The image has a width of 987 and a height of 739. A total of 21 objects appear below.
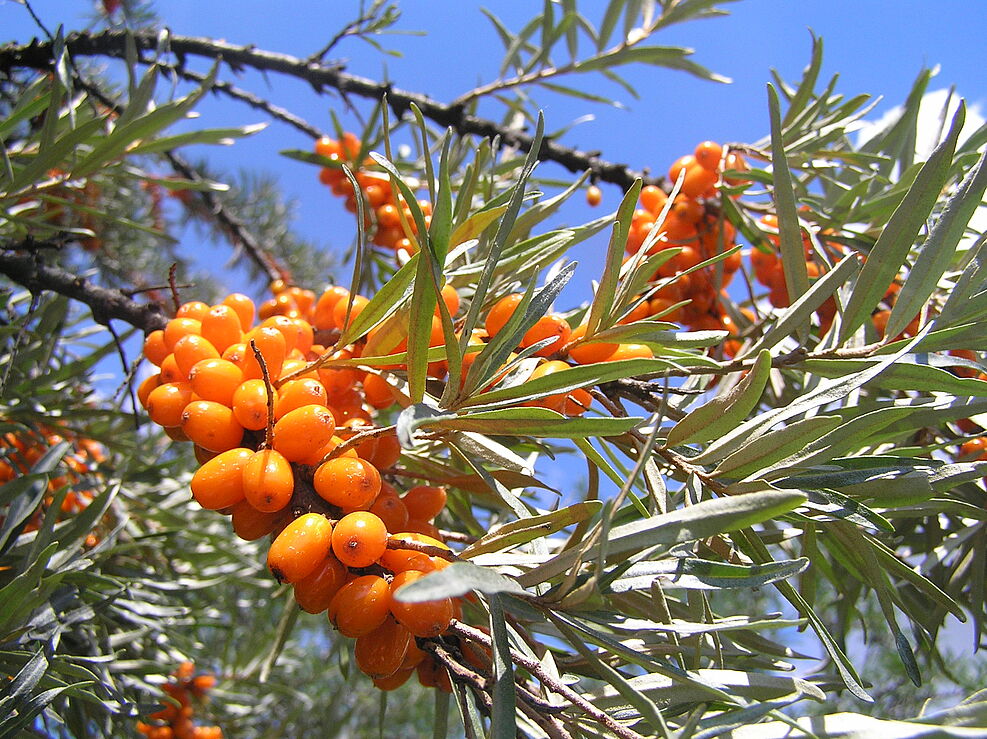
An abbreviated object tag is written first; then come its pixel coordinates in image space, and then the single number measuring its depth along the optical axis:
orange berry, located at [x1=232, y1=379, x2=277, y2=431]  0.14
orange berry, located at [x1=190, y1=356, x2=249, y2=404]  0.15
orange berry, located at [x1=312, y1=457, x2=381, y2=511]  0.13
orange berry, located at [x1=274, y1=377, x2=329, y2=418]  0.14
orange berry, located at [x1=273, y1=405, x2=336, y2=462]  0.13
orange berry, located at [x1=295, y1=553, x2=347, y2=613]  0.13
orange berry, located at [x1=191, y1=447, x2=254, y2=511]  0.13
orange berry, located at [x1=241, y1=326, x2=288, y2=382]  0.15
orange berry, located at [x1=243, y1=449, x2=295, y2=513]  0.13
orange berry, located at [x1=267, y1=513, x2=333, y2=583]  0.12
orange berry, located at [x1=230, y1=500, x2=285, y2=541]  0.14
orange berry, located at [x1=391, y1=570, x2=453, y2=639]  0.12
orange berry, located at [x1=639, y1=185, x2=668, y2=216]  0.22
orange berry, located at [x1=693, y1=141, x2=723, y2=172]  0.21
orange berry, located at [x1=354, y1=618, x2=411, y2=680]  0.13
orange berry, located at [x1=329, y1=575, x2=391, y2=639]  0.12
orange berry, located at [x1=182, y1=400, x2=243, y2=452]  0.14
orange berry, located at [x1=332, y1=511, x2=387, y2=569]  0.12
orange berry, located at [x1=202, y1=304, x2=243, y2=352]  0.16
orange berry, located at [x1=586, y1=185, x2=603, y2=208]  0.33
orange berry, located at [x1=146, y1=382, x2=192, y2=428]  0.15
